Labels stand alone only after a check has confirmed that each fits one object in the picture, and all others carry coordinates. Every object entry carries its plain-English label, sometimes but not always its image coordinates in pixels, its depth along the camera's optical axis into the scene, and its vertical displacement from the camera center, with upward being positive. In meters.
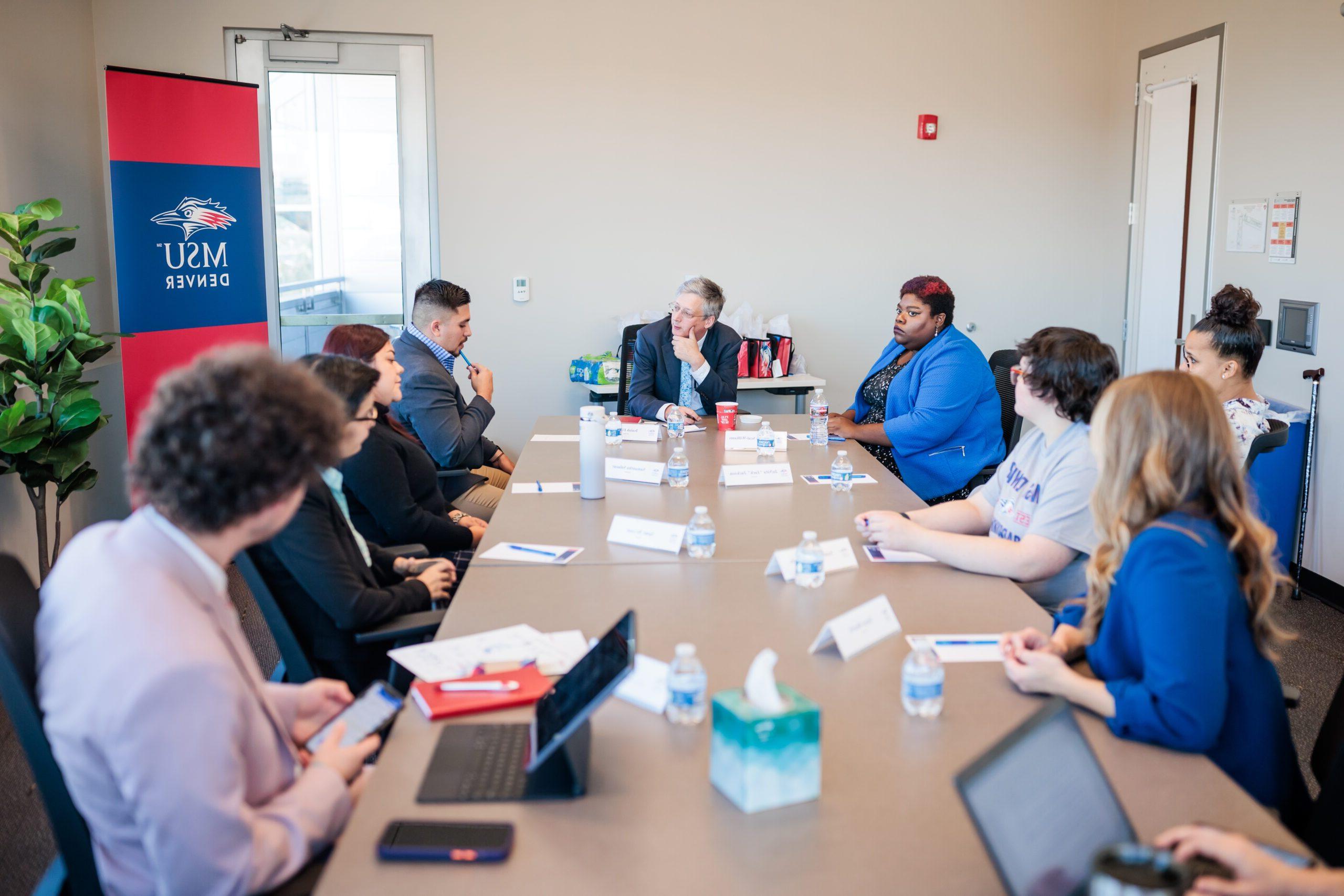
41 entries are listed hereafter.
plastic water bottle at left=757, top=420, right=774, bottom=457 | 3.79 -0.57
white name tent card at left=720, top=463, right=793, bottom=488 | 3.34 -0.61
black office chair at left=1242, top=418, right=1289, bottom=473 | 3.28 -0.48
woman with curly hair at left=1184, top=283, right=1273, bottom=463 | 3.49 -0.23
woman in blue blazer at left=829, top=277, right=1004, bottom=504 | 4.00 -0.48
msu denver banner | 4.54 +0.26
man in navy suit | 4.53 -0.34
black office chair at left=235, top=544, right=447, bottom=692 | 2.23 -0.75
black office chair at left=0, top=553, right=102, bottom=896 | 1.40 -0.62
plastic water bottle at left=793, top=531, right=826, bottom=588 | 2.31 -0.61
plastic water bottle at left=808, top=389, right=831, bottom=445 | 4.11 -0.55
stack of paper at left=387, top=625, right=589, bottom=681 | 1.85 -0.67
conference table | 1.29 -0.69
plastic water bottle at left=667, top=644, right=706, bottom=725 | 1.63 -0.63
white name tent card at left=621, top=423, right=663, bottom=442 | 4.17 -0.60
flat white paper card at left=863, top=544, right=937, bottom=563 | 2.54 -0.66
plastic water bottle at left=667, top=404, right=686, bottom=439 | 4.10 -0.56
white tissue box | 1.38 -0.62
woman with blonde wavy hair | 1.54 -0.47
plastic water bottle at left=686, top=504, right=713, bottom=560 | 2.53 -0.61
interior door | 5.25 +0.46
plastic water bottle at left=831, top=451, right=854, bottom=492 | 3.30 -0.60
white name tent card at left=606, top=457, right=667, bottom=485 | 3.42 -0.62
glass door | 5.61 +0.54
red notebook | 1.69 -0.68
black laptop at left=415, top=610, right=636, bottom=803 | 1.42 -0.69
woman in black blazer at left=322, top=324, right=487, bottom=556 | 2.92 -0.58
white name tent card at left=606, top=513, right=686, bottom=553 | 2.62 -0.64
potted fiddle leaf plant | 3.50 -0.29
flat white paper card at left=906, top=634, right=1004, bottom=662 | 1.92 -0.67
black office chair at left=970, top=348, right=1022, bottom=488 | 4.67 -0.48
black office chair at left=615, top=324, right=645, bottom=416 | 5.08 -0.41
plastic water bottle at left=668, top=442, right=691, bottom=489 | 3.31 -0.59
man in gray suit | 3.92 -0.45
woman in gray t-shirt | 2.37 -0.49
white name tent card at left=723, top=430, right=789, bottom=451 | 3.95 -0.60
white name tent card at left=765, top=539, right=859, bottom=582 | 2.36 -0.64
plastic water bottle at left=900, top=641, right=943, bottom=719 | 1.65 -0.62
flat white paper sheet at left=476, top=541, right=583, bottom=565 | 2.53 -0.66
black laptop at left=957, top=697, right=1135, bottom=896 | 1.08 -0.55
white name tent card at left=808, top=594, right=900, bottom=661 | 1.92 -0.64
